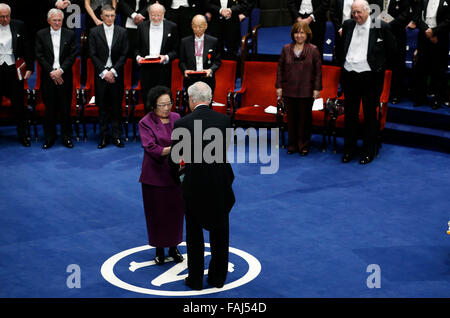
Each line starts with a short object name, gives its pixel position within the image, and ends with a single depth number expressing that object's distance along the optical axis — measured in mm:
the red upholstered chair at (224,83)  10320
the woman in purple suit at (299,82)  9367
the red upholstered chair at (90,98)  10078
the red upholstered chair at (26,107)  10078
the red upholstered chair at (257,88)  10344
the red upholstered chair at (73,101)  10070
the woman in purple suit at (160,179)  6023
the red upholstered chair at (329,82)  10023
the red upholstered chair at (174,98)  10188
